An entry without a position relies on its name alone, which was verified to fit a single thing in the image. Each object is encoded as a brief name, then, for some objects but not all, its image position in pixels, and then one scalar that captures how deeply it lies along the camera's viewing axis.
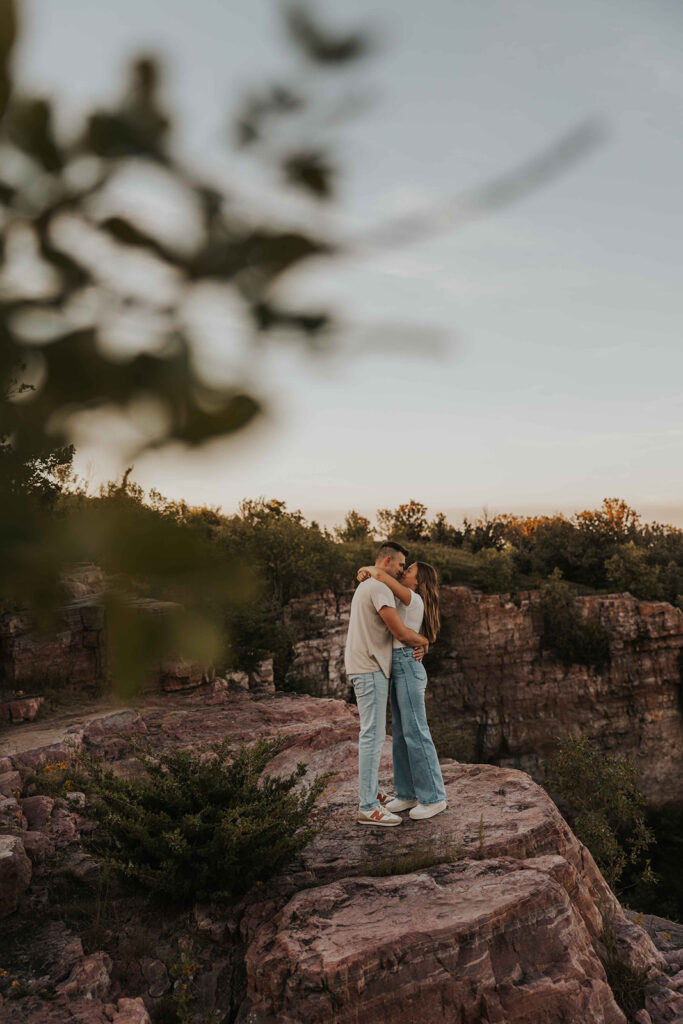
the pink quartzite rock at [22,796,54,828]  3.86
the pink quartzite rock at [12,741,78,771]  4.77
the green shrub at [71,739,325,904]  3.03
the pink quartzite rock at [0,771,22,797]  4.15
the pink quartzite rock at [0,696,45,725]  6.34
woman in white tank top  3.56
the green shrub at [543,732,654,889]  8.87
